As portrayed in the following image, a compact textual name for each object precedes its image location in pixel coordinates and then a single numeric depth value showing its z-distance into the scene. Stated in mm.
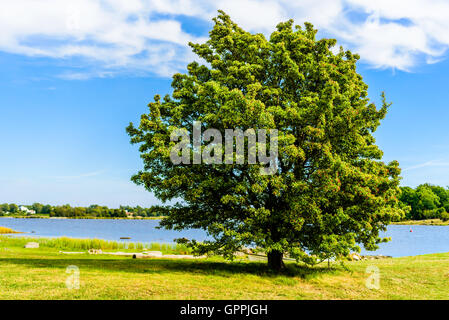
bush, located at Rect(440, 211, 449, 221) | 136375
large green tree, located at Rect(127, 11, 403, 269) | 16062
